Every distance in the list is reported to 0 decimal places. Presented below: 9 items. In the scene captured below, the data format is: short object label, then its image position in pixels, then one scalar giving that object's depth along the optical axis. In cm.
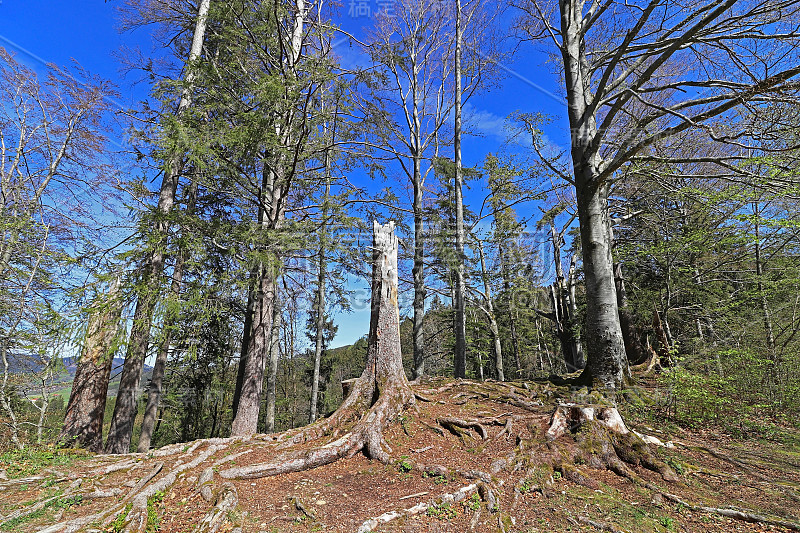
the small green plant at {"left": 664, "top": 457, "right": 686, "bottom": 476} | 351
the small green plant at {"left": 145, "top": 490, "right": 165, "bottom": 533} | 281
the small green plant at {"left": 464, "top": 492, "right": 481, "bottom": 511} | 307
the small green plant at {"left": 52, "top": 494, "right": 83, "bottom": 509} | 316
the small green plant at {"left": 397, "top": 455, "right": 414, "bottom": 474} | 390
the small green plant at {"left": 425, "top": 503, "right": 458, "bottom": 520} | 300
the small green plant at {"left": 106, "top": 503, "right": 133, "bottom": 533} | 272
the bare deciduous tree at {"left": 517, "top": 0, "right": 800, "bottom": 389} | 404
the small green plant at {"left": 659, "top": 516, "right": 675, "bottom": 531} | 262
